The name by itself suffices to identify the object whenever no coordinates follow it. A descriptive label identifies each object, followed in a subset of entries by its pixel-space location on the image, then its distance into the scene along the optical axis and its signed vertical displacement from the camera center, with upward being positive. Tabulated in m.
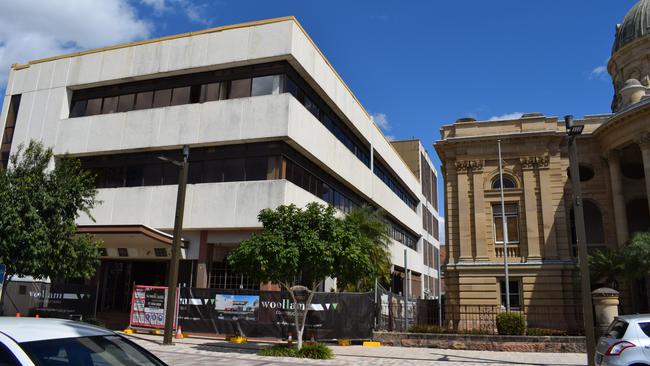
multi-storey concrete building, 26.00 +9.18
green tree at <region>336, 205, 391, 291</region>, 16.48 +1.47
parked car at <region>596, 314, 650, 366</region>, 9.60 -0.53
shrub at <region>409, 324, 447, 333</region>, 21.47 -0.84
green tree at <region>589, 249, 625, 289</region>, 24.72 +2.35
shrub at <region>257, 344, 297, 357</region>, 15.93 -1.45
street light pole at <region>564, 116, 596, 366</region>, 13.23 +1.89
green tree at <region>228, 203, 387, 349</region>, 16.28 +1.67
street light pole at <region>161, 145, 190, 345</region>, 17.09 +1.56
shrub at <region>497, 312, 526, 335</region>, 20.70 -0.51
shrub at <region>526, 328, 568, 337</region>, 20.02 -0.75
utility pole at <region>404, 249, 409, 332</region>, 22.24 -0.42
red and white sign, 21.22 -0.31
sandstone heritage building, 29.56 +6.79
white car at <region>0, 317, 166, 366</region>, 3.89 -0.39
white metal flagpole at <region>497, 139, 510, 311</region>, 27.68 +4.60
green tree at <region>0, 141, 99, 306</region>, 17.84 +2.66
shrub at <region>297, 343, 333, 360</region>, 15.64 -1.42
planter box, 18.32 -1.14
